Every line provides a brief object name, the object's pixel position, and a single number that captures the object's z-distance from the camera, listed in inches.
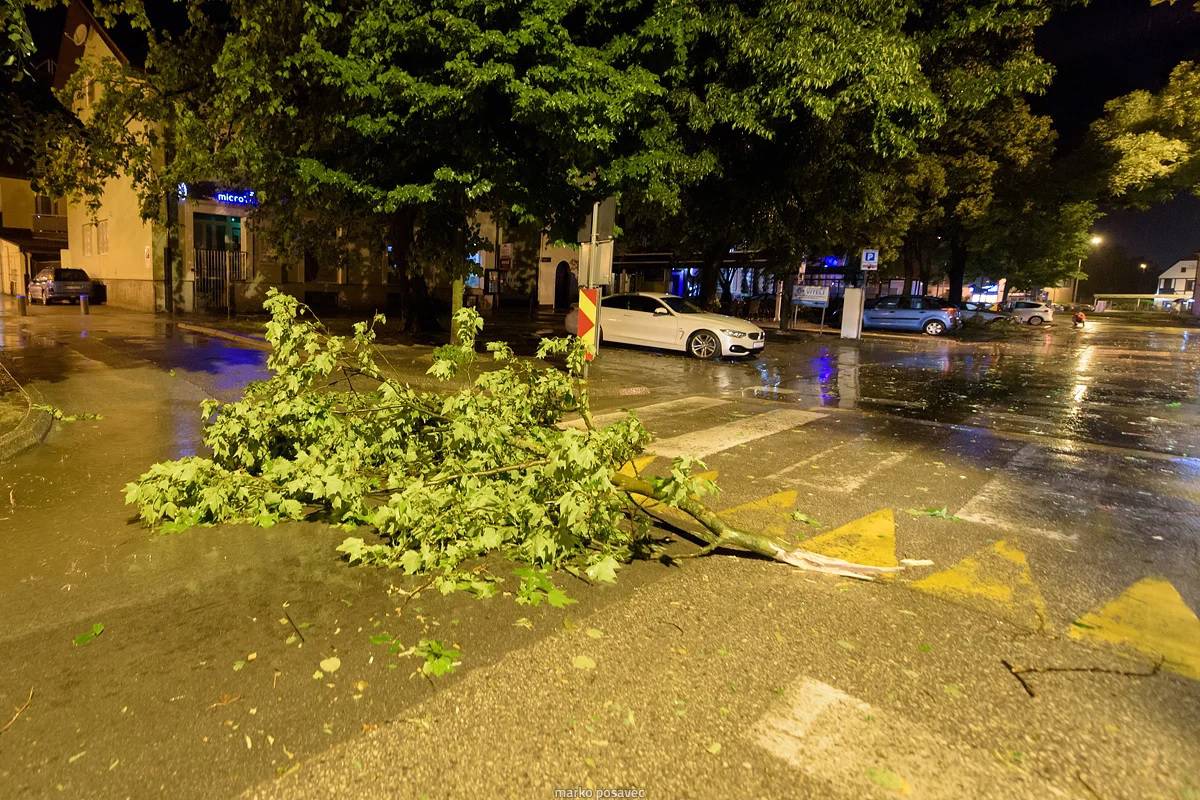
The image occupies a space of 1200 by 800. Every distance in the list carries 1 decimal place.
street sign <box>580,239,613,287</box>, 397.4
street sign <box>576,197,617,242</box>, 402.6
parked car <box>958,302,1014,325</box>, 1288.1
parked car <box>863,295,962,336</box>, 1080.8
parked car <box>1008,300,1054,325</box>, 1560.0
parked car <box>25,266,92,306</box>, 1178.0
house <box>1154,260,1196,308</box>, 3896.9
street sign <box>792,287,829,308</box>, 1024.2
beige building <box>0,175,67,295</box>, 1552.7
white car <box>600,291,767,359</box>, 628.1
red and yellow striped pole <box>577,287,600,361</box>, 404.2
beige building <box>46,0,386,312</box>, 989.8
